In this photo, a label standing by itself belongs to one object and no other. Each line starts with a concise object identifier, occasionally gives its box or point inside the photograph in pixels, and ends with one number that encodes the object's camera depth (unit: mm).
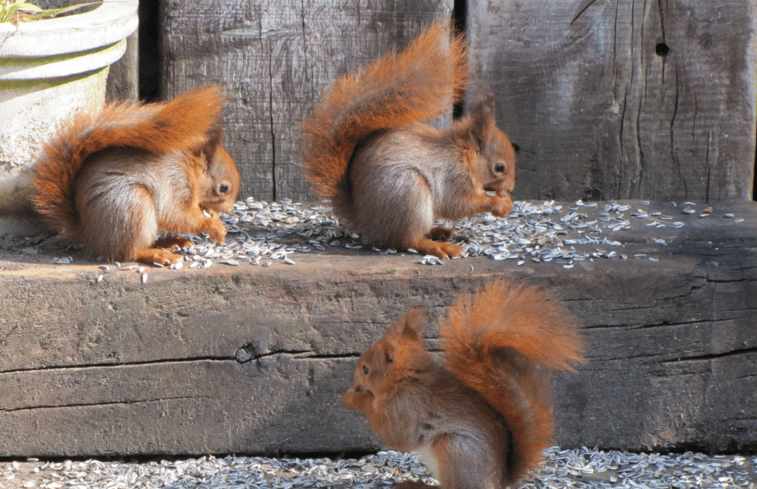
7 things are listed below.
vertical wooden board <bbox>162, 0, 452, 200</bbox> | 6493
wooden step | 6297
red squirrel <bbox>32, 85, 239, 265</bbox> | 6313
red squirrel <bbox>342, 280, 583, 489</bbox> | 6151
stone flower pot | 6302
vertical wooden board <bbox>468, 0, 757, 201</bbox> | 6523
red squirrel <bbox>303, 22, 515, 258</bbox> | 6363
